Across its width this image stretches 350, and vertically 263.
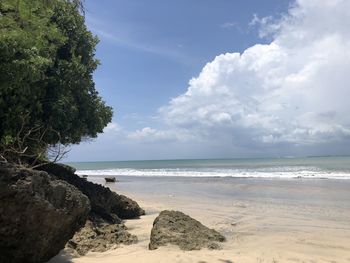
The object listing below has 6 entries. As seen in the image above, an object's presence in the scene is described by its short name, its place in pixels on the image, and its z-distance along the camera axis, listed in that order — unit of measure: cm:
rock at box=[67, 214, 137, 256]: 873
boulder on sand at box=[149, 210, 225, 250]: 898
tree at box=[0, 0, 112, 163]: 766
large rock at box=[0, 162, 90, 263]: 584
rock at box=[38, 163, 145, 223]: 1199
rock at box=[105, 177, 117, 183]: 3662
